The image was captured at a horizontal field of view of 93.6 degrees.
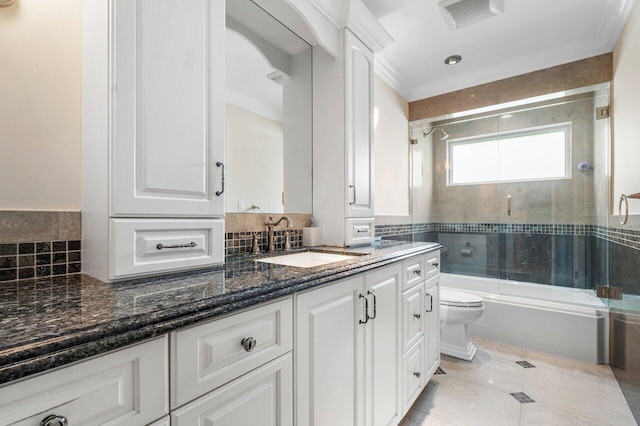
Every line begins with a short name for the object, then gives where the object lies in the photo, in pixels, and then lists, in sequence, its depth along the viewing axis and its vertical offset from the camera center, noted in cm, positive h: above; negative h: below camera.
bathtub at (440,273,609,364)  234 -91
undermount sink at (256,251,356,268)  157 -25
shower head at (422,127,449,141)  359 +97
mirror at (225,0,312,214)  161 +60
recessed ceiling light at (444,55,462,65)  272 +141
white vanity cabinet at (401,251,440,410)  167 -68
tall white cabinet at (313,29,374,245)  196 +46
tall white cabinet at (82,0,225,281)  90 +26
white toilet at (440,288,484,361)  235 -86
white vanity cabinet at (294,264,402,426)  101 -55
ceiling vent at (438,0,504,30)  186 +131
